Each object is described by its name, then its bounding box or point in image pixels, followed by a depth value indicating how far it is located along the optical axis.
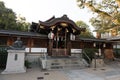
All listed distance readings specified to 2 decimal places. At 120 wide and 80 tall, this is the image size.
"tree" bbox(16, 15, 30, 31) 14.95
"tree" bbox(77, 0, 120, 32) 5.53
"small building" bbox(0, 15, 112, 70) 7.92
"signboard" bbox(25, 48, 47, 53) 8.26
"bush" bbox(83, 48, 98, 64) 8.84
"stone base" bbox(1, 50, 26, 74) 5.60
